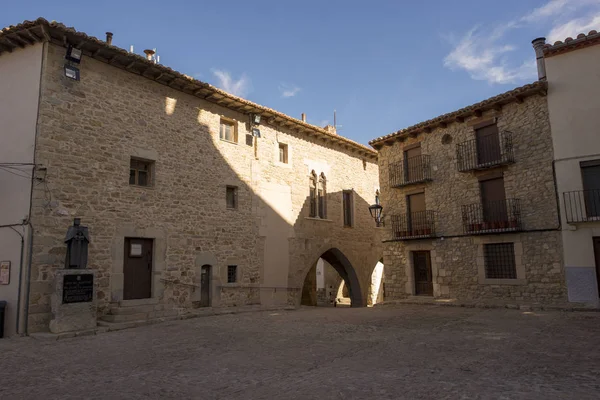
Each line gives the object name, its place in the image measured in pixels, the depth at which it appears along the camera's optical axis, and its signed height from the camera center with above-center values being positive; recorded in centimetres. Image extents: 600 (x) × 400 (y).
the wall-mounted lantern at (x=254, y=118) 1551 +519
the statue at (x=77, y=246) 959 +46
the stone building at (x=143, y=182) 993 +236
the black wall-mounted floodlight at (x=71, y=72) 1052 +477
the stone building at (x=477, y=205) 1267 +176
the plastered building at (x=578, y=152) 1167 +288
